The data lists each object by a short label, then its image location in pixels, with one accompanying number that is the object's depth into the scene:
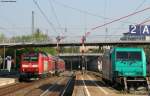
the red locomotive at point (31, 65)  39.24
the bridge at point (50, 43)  67.35
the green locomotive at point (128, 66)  23.22
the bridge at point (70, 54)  116.08
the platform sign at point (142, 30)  58.64
